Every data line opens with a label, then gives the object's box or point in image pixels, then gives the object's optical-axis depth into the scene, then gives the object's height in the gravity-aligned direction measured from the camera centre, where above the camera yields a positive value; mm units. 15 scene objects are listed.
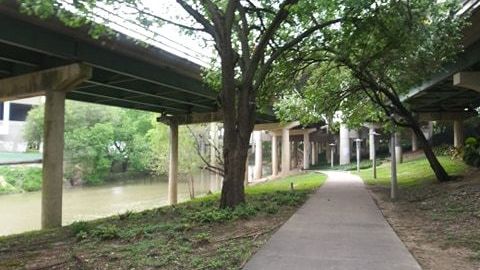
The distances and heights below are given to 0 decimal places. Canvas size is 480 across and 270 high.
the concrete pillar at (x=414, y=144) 66312 +1233
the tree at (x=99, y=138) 59125 +1791
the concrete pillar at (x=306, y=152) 77250 +221
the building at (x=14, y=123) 65562 +3885
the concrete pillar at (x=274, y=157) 71675 -491
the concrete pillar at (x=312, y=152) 93188 +273
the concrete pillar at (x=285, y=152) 63125 +178
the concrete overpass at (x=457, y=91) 19797 +3848
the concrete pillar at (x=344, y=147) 70894 +888
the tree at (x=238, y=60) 14414 +2695
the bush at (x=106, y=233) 10891 -1688
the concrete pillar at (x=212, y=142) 51750 +1062
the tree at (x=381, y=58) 14773 +3413
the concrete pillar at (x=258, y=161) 71625 -1059
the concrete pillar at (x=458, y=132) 46656 +1951
